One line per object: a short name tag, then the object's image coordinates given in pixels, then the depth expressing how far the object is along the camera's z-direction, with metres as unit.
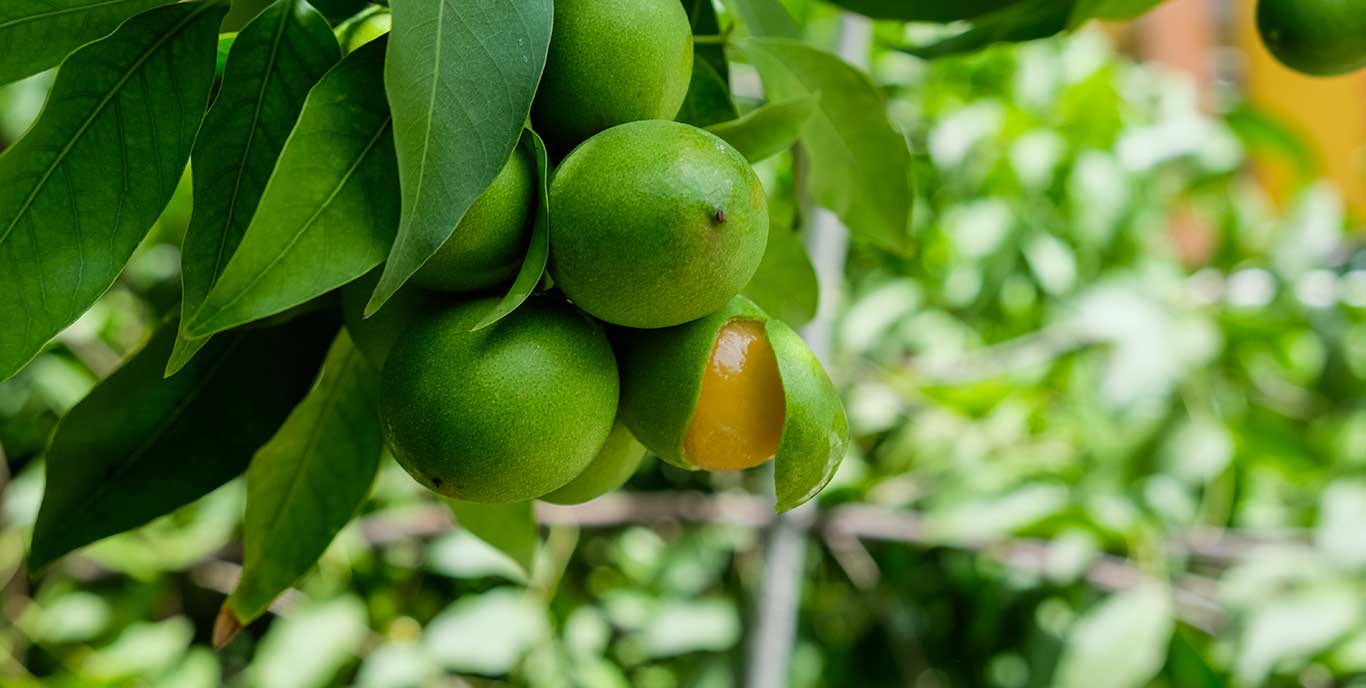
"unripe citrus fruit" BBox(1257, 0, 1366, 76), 0.48
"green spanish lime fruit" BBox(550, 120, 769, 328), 0.30
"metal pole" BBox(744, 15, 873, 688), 0.94
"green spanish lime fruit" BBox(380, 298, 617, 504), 0.30
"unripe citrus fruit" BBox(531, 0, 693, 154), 0.32
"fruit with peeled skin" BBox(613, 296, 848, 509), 0.32
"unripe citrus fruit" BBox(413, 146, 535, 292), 0.30
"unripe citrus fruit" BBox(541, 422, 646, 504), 0.36
